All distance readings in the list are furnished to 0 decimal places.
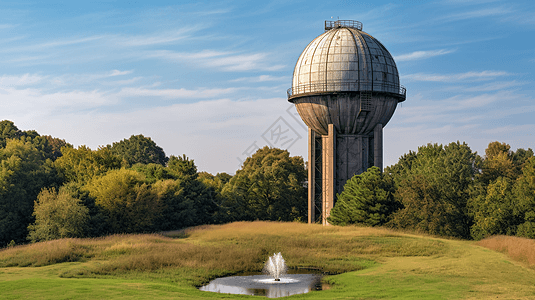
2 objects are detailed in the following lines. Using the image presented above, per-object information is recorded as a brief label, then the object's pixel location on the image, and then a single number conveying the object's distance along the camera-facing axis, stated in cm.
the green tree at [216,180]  6726
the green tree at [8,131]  7741
